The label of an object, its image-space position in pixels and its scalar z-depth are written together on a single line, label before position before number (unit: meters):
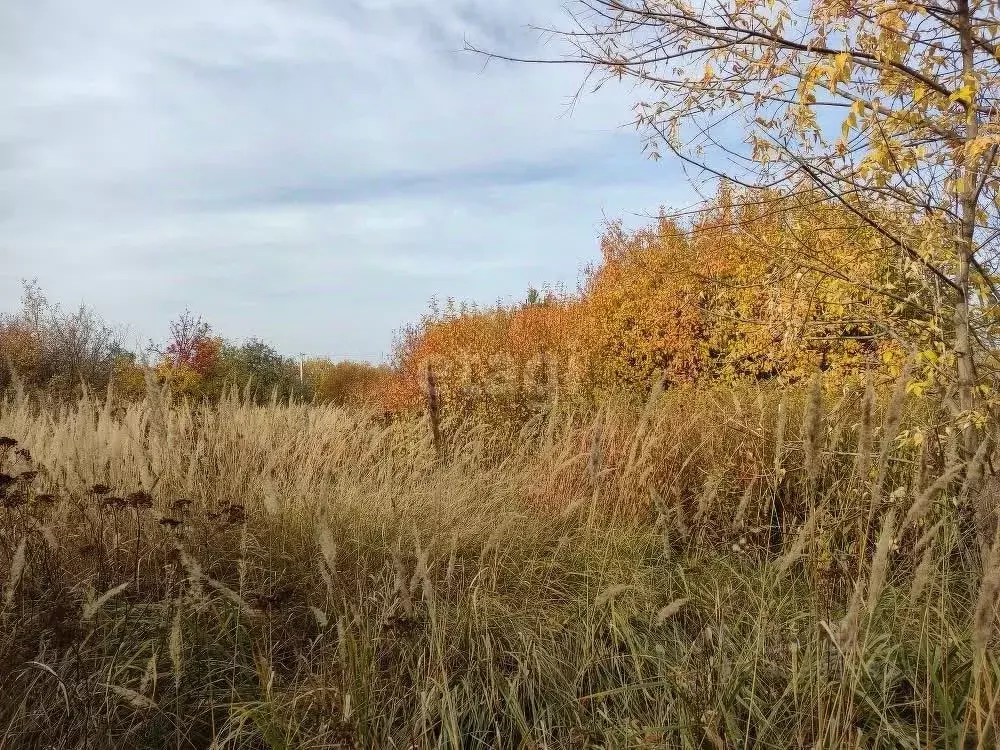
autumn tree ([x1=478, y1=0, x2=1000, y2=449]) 3.20
